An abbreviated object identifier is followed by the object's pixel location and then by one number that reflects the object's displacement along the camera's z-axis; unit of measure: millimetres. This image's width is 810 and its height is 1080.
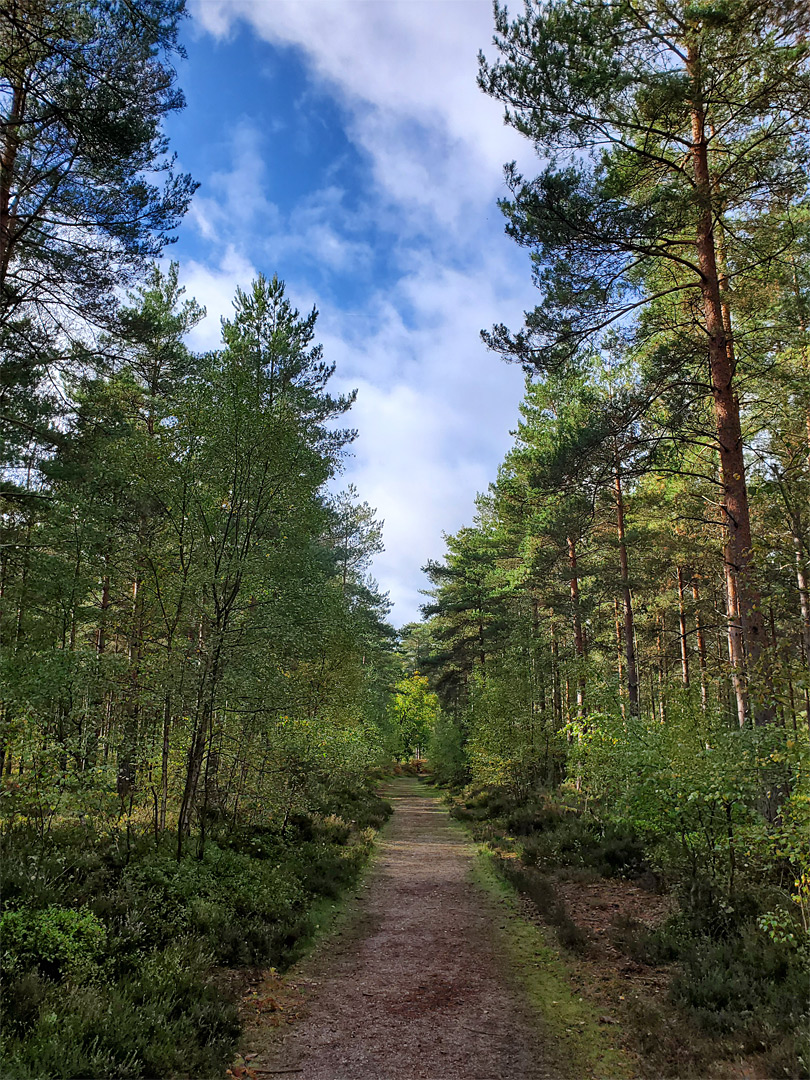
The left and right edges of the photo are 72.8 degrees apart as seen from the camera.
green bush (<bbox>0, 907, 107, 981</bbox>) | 5223
